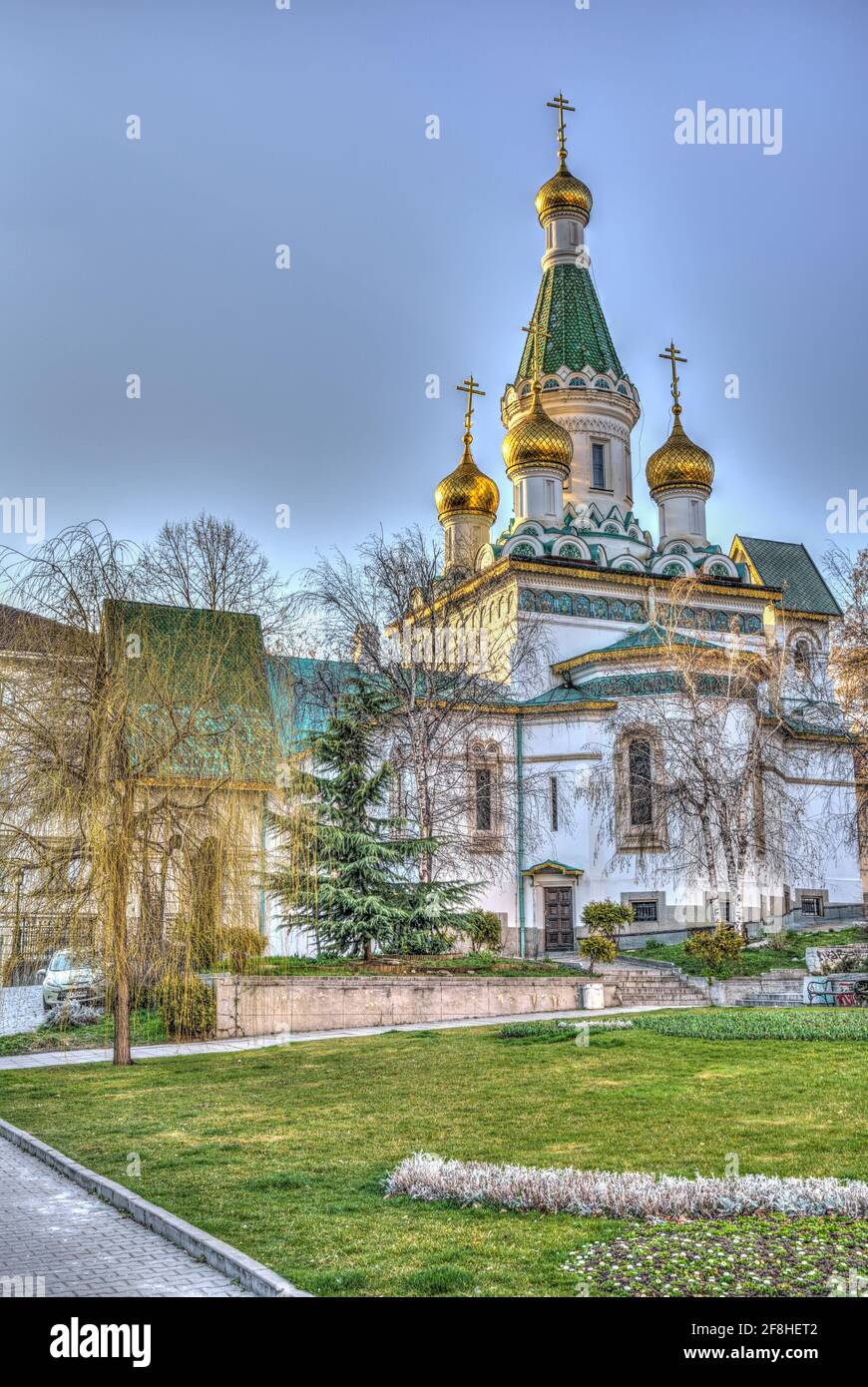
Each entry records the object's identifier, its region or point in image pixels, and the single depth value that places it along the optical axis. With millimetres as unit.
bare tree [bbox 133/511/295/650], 15828
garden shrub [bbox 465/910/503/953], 25266
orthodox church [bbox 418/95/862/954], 29953
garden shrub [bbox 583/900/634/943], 25906
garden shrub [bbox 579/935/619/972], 24000
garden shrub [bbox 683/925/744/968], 23094
